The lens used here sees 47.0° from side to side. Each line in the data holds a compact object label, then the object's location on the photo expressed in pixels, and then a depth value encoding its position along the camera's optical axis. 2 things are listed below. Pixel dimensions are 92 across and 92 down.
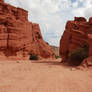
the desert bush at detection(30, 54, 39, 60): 29.55
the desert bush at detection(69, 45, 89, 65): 13.69
